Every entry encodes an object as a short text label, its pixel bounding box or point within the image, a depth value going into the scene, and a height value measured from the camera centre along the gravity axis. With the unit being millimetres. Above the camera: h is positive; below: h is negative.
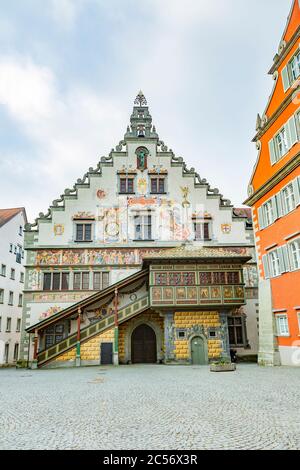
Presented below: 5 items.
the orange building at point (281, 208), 16953 +6200
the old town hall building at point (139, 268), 21719 +4345
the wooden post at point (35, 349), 20856 -396
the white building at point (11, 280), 33844 +5716
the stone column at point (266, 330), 18056 +338
